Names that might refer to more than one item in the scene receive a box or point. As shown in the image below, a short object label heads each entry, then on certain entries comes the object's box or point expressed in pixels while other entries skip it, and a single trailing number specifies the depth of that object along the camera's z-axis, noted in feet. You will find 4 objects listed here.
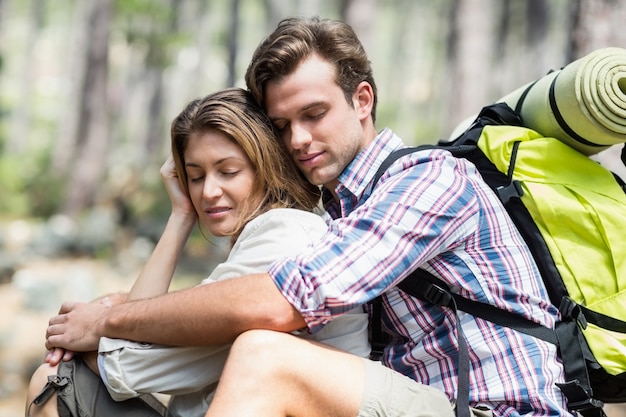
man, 5.89
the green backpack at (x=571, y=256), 6.77
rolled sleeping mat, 6.73
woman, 6.79
